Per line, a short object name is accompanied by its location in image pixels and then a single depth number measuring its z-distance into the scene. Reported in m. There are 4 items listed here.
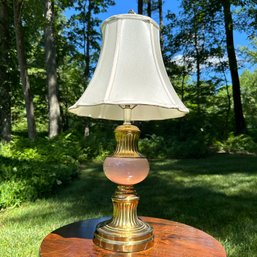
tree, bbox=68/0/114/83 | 13.82
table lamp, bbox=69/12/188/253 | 1.31
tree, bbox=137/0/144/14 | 11.01
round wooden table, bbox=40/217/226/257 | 1.35
